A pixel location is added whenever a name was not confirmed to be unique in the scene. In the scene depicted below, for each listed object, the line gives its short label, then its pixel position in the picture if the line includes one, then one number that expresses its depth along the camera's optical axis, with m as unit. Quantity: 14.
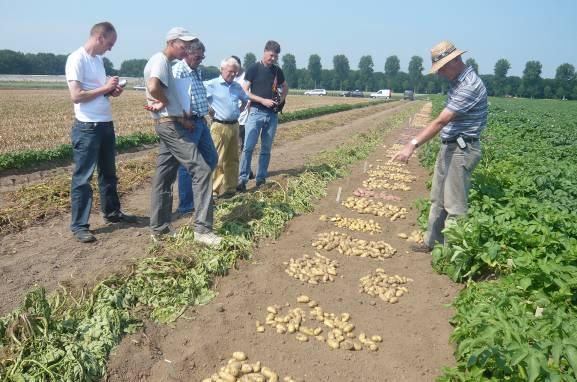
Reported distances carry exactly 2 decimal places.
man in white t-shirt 4.48
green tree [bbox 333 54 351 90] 129.59
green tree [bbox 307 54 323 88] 122.50
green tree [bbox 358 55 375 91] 122.12
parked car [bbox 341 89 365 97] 77.00
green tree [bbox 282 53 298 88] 116.39
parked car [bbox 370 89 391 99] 82.81
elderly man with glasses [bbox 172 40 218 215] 4.56
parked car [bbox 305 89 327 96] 79.03
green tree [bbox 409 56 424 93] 114.25
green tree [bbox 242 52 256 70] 99.62
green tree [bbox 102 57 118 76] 69.02
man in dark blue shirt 6.48
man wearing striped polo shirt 4.17
